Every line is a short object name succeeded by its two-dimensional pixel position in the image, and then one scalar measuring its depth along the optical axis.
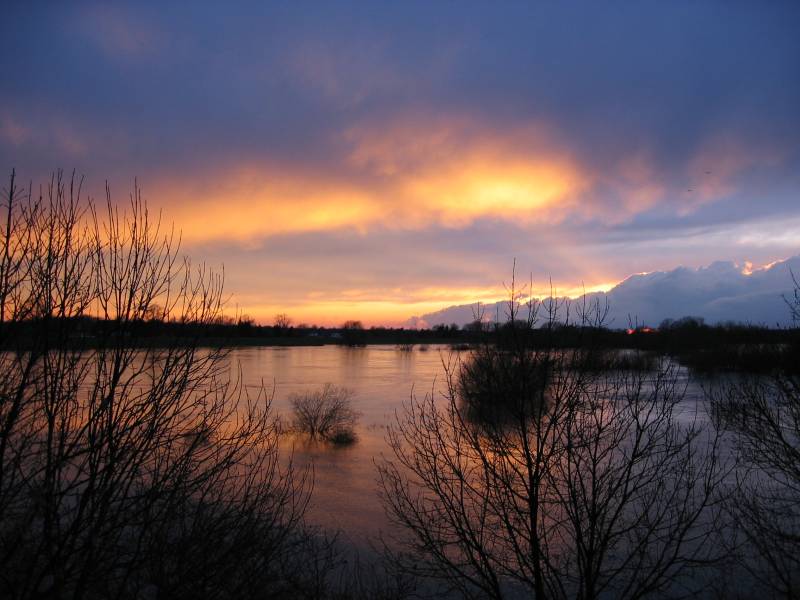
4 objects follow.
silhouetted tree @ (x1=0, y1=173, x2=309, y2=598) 4.43
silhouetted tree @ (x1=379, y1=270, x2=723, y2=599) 7.67
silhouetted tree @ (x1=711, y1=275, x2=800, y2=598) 11.55
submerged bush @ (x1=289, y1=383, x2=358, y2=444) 24.25
